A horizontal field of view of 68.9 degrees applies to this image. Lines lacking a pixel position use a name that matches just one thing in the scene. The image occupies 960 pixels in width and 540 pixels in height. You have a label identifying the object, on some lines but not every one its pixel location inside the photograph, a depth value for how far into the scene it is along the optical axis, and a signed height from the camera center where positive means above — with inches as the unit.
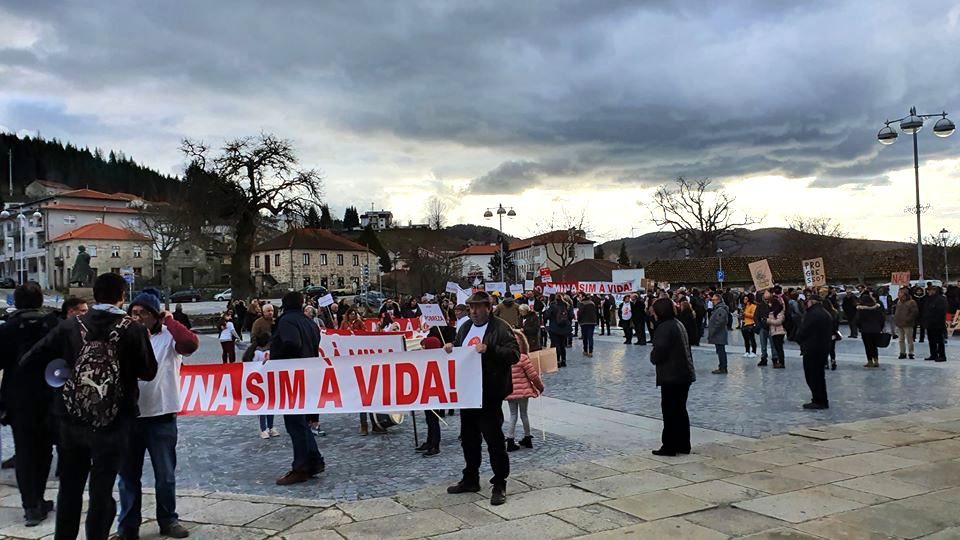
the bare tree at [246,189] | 1920.5 +290.6
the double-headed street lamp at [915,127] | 813.9 +170.5
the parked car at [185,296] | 2527.1 -2.6
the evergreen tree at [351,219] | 7121.1 +729.6
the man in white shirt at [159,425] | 210.1 -40.1
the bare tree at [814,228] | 3477.9 +237.6
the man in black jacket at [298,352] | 278.7 -25.1
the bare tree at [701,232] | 3245.6 +216.7
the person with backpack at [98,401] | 175.8 -26.1
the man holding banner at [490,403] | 244.2 -41.9
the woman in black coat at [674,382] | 305.9 -45.2
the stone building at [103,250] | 3353.8 +239.1
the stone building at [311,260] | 3924.7 +177.6
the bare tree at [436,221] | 4192.9 +395.8
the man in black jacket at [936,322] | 631.2 -46.6
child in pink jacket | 326.3 -48.7
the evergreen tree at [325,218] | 1974.7 +206.2
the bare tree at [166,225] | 2524.6 +271.9
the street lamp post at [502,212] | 1457.9 +151.9
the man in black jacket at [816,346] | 420.5 -43.7
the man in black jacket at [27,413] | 233.9 -37.7
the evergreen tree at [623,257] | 4864.7 +167.4
